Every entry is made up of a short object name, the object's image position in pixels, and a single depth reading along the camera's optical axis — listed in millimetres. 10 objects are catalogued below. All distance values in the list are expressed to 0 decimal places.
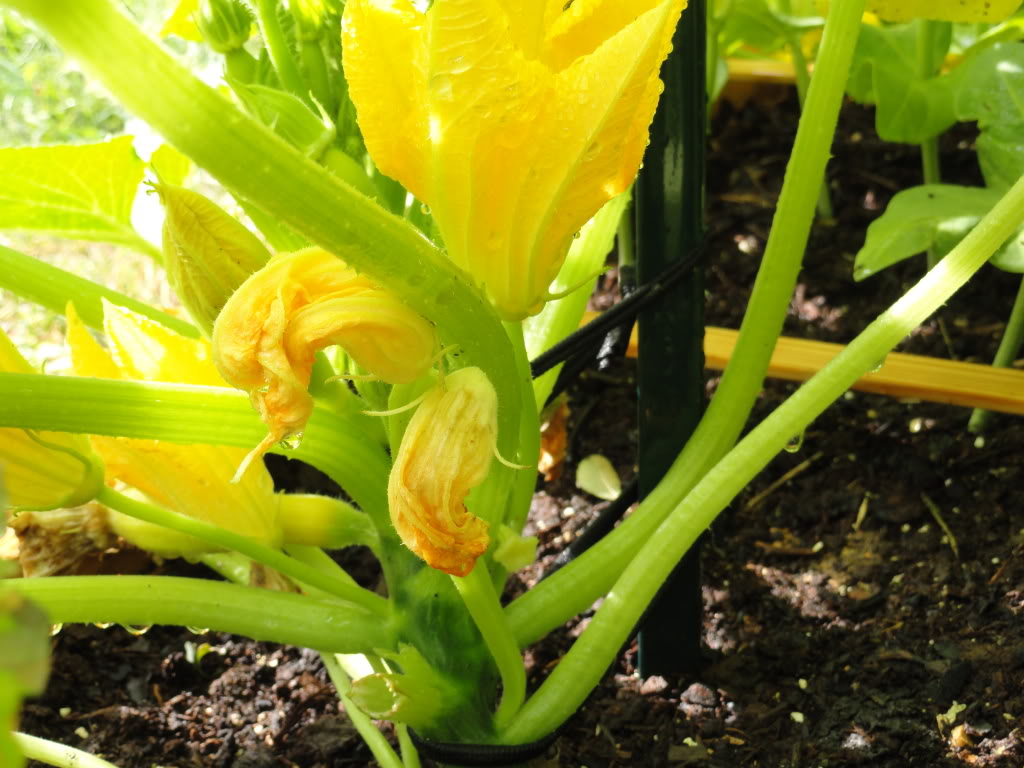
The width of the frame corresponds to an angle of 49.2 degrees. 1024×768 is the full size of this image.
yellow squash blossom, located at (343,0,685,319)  566
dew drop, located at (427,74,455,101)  567
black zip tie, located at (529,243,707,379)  851
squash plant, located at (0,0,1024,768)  553
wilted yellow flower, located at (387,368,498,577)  572
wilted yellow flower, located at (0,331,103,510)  699
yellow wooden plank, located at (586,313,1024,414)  1217
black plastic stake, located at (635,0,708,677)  855
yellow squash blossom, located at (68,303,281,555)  772
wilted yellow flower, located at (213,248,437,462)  550
